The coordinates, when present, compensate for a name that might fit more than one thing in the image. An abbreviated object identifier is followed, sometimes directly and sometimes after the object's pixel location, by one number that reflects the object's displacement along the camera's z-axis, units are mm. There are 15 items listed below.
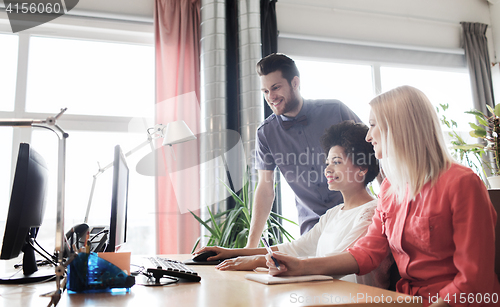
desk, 730
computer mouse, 1491
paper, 930
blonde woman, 903
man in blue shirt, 1928
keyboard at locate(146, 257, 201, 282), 980
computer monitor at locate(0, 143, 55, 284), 1140
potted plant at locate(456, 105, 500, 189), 1864
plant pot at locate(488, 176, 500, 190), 1887
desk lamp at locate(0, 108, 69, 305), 778
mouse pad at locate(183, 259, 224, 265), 1464
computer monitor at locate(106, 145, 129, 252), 1177
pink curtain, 3072
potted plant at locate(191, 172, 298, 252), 2676
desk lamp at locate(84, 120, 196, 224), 2357
